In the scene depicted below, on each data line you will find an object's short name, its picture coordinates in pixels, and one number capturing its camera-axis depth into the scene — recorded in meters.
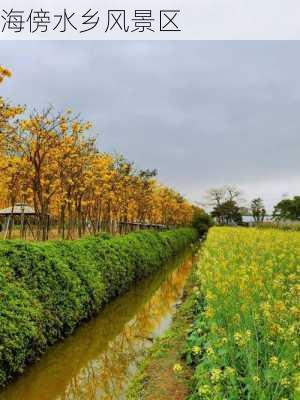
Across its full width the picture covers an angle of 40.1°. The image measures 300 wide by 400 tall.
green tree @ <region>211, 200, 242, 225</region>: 88.81
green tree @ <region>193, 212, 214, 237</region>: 70.84
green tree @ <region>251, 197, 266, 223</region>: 86.81
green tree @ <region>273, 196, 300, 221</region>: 63.44
